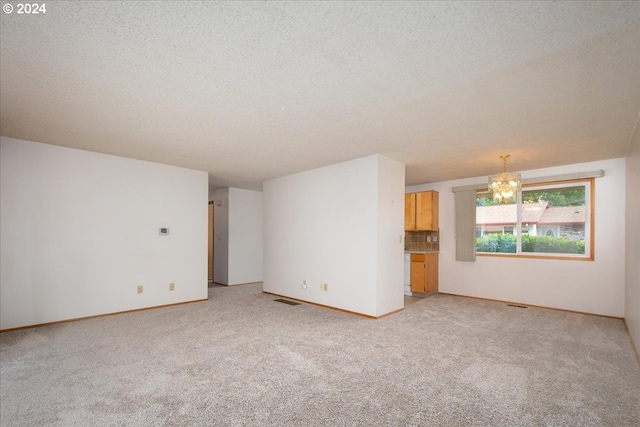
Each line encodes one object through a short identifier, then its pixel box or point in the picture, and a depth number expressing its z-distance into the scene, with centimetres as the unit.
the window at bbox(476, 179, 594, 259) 493
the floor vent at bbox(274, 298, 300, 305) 537
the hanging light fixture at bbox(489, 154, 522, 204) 414
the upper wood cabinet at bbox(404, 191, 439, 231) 632
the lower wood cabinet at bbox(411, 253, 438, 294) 598
